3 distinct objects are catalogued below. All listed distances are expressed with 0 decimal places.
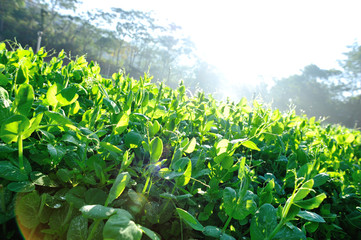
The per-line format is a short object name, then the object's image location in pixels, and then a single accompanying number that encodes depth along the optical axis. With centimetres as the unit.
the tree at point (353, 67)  4450
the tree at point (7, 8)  3050
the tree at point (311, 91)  4294
